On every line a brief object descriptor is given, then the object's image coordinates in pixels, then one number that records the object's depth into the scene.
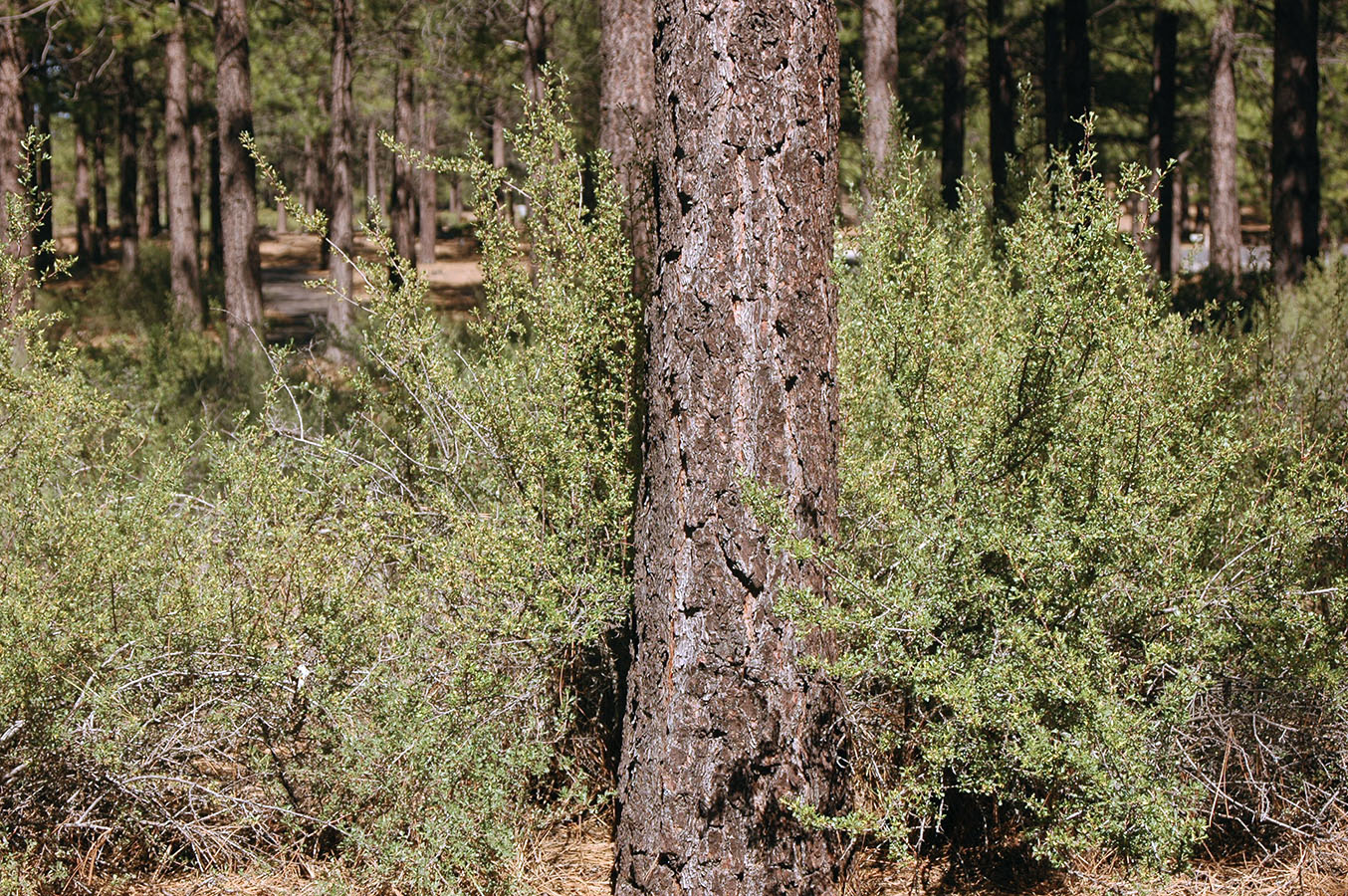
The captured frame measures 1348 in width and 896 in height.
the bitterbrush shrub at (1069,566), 5.91
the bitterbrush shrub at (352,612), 6.86
